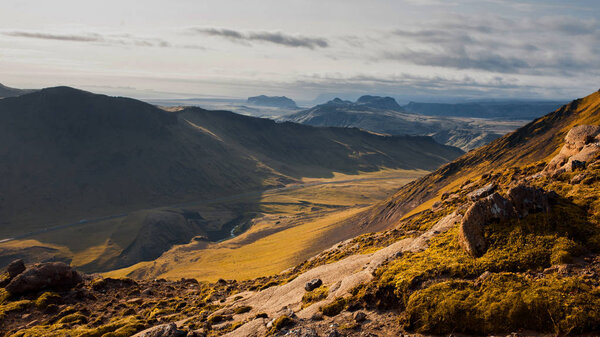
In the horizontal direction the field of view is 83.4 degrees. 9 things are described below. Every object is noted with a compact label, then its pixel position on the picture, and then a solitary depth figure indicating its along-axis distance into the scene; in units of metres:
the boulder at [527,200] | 23.22
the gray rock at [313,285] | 32.34
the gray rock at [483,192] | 35.25
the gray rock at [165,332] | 26.11
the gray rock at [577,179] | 30.35
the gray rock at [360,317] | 21.27
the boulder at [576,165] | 34.47
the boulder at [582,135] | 42.84
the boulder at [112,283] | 50.34
